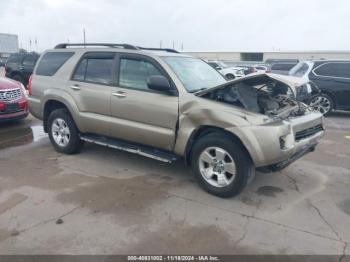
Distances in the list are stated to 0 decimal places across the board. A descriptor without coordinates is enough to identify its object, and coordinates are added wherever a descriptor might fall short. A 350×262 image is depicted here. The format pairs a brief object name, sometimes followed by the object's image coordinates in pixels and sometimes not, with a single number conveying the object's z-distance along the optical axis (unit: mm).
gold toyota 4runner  4027
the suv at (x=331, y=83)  9789
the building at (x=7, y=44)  35719
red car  7530
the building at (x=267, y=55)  47512
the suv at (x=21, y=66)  15352
